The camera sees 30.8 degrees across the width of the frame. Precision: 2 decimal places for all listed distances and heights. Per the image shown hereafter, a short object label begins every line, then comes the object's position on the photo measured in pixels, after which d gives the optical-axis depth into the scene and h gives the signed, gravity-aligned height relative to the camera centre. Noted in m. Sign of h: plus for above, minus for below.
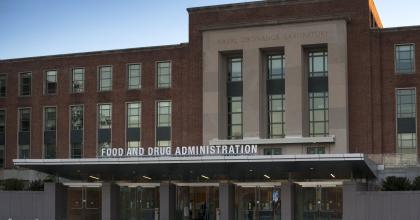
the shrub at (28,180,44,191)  65.31 -5.40
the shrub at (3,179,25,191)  65.62 -5.33
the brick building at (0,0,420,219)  61.09 +1.63
